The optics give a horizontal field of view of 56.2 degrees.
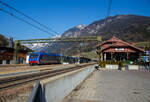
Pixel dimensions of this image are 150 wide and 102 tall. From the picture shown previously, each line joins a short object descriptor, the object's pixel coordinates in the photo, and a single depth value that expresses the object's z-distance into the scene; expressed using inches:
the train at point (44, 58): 1237.0
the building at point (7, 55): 1596.3
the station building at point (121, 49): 1627.8
